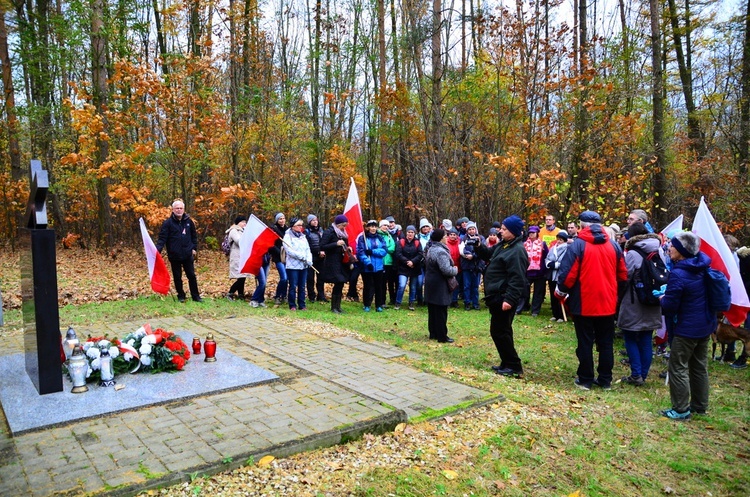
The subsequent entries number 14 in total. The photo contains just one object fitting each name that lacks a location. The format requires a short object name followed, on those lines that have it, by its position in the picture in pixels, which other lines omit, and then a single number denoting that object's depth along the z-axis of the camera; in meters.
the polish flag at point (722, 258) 6.51
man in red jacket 6.67
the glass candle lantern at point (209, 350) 6.73
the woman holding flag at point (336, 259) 11.52
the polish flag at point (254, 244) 10.98
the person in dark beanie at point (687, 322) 5.72
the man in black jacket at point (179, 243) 10.91
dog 7.63
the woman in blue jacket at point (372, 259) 11.80
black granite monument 5.46
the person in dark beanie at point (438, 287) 9.02
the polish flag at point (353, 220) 12.18
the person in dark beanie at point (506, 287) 6.99
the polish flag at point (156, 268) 10.05
